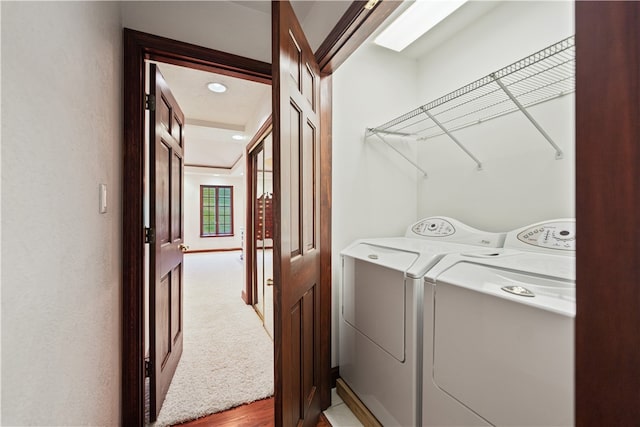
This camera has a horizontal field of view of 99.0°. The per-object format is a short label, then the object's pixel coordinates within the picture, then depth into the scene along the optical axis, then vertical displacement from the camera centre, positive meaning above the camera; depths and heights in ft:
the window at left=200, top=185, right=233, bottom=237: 29.37 +0.12
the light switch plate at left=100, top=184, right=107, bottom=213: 3.89 +0.18
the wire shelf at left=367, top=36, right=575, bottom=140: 4.43 +2.23
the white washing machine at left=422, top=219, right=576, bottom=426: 2.58 -1.39
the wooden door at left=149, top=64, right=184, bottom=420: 5.30 -0.58
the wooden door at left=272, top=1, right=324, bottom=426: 3.37 -0.16
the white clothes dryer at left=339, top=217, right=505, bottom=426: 4.15 -1.76
